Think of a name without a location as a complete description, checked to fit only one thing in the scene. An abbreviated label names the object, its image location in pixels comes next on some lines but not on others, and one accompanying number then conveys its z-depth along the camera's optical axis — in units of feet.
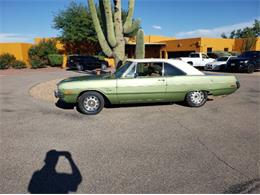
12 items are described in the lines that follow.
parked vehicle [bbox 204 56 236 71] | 63.53
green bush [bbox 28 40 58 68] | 87.61
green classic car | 20.22
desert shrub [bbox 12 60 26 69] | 80.38
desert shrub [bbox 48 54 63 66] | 86.35
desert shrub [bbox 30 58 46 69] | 82.12
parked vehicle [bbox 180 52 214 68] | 71.20
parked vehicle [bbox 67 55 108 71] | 73.20
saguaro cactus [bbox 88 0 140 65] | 34.47
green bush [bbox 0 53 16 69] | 78.38
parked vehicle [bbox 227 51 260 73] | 57.31
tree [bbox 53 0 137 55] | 90.63
